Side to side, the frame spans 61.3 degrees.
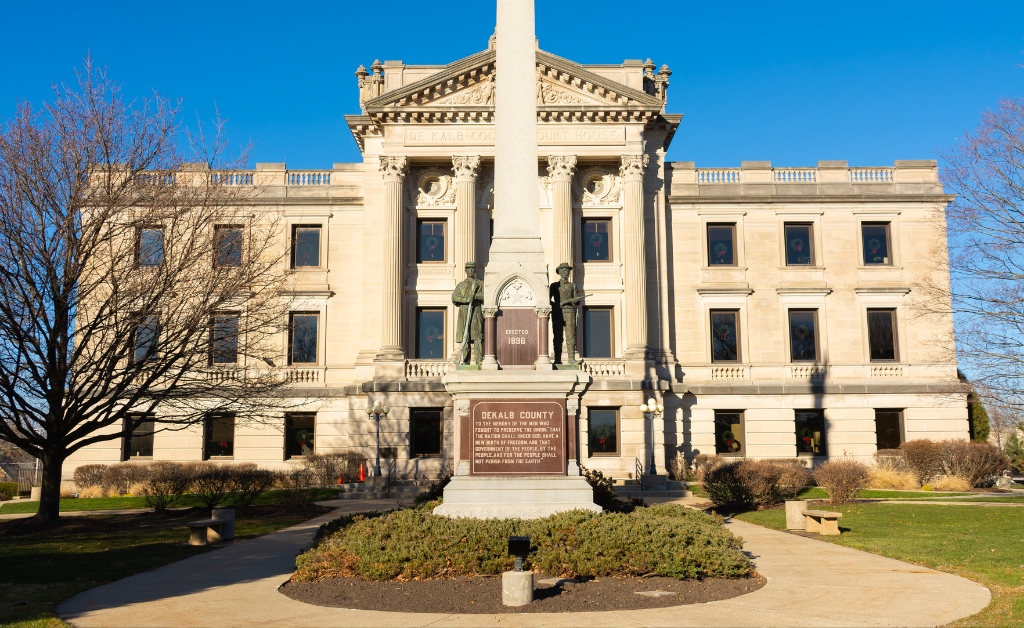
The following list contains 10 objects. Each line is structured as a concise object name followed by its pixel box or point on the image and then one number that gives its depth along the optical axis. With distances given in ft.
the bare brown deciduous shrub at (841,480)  89.10
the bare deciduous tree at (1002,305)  78.59
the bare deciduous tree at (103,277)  69.26
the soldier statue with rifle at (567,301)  53.26
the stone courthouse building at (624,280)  133.18
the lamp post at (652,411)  117.29
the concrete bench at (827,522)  62.90
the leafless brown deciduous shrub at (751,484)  85.61
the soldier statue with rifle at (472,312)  52.11
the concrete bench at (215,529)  61.52
